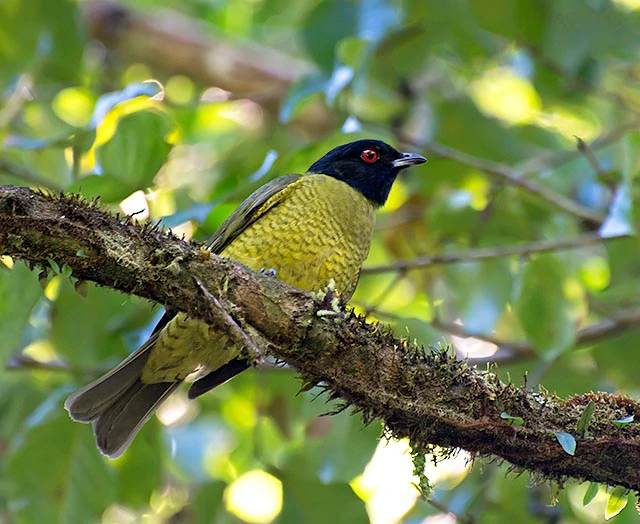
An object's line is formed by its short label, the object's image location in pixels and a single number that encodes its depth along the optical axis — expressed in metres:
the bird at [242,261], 8.21
